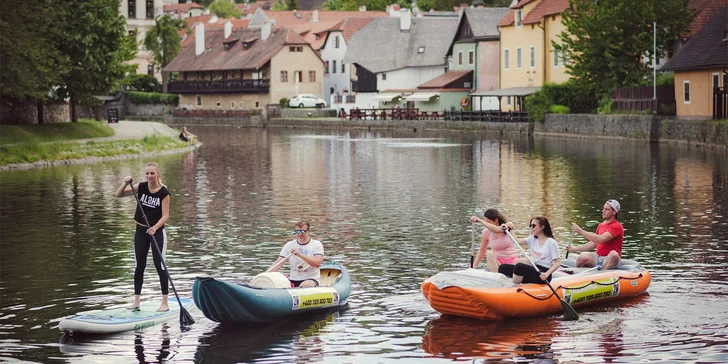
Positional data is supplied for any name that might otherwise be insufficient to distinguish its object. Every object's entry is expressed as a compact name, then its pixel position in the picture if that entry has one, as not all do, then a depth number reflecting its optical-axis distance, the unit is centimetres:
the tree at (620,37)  7669
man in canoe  1905
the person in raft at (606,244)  2025
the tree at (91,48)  6134
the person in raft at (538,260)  1861
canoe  1747
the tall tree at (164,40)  14625
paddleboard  1734
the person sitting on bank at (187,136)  7662
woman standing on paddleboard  1806
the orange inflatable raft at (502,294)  1803
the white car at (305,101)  12838
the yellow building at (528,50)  9600
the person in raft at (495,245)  1953
